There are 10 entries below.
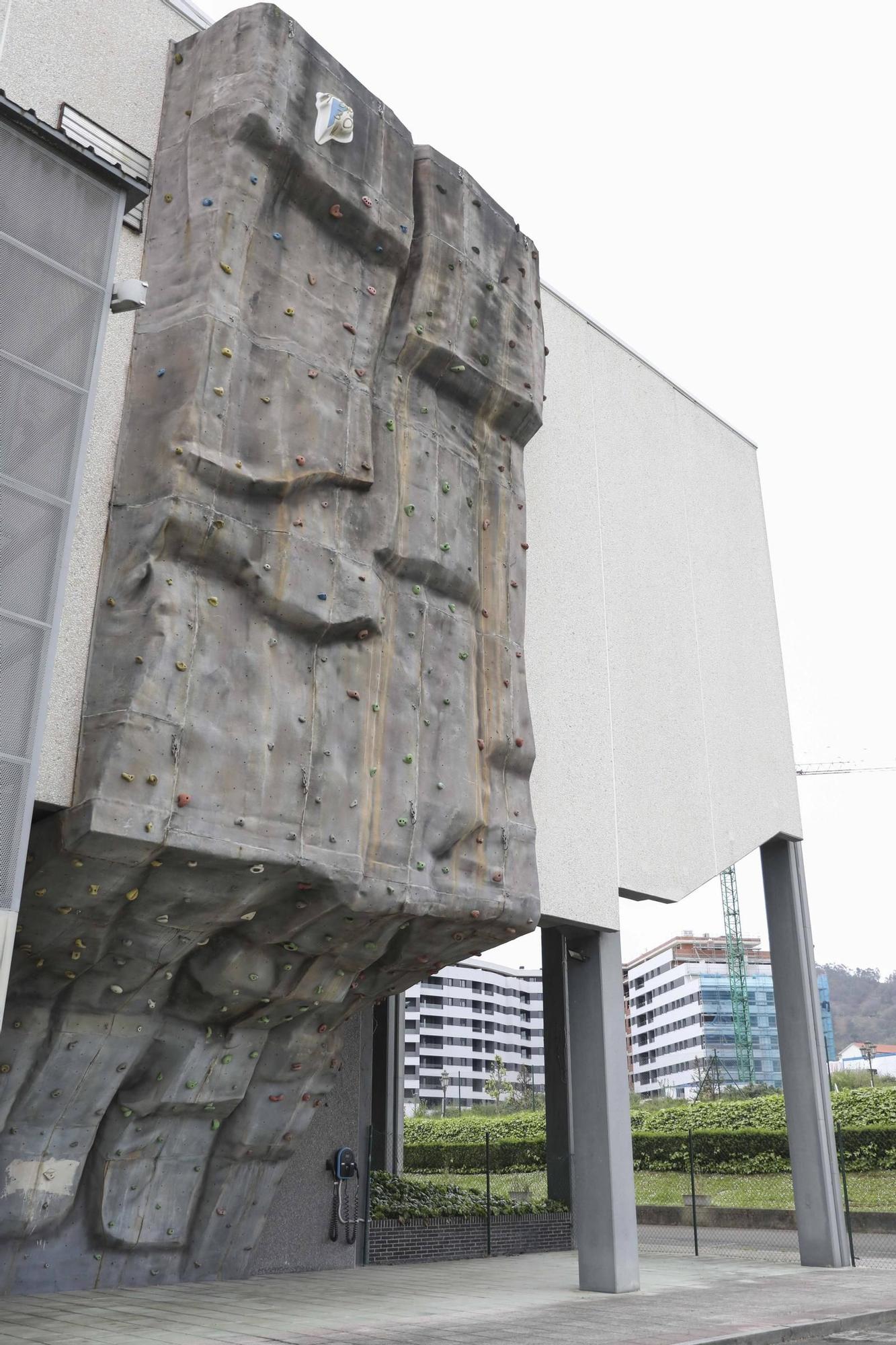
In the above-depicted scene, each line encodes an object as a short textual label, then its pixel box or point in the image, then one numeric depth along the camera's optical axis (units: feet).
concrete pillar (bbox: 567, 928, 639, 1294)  37.73
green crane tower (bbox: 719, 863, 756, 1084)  305.53
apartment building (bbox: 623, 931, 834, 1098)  354.74
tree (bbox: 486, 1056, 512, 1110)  228.84
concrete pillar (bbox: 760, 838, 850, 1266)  46.32
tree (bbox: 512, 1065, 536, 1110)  220.64
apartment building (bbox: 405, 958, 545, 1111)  319.06
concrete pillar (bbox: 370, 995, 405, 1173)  61.41
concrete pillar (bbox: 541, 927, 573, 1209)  61.05
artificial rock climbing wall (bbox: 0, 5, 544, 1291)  27.99
